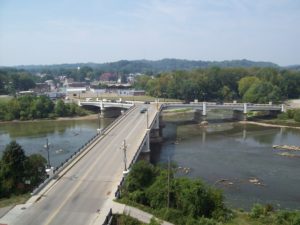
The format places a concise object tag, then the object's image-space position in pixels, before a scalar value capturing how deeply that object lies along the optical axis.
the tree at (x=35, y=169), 34.09
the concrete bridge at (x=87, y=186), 26.92
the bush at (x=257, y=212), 32.03
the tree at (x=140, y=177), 31.66
